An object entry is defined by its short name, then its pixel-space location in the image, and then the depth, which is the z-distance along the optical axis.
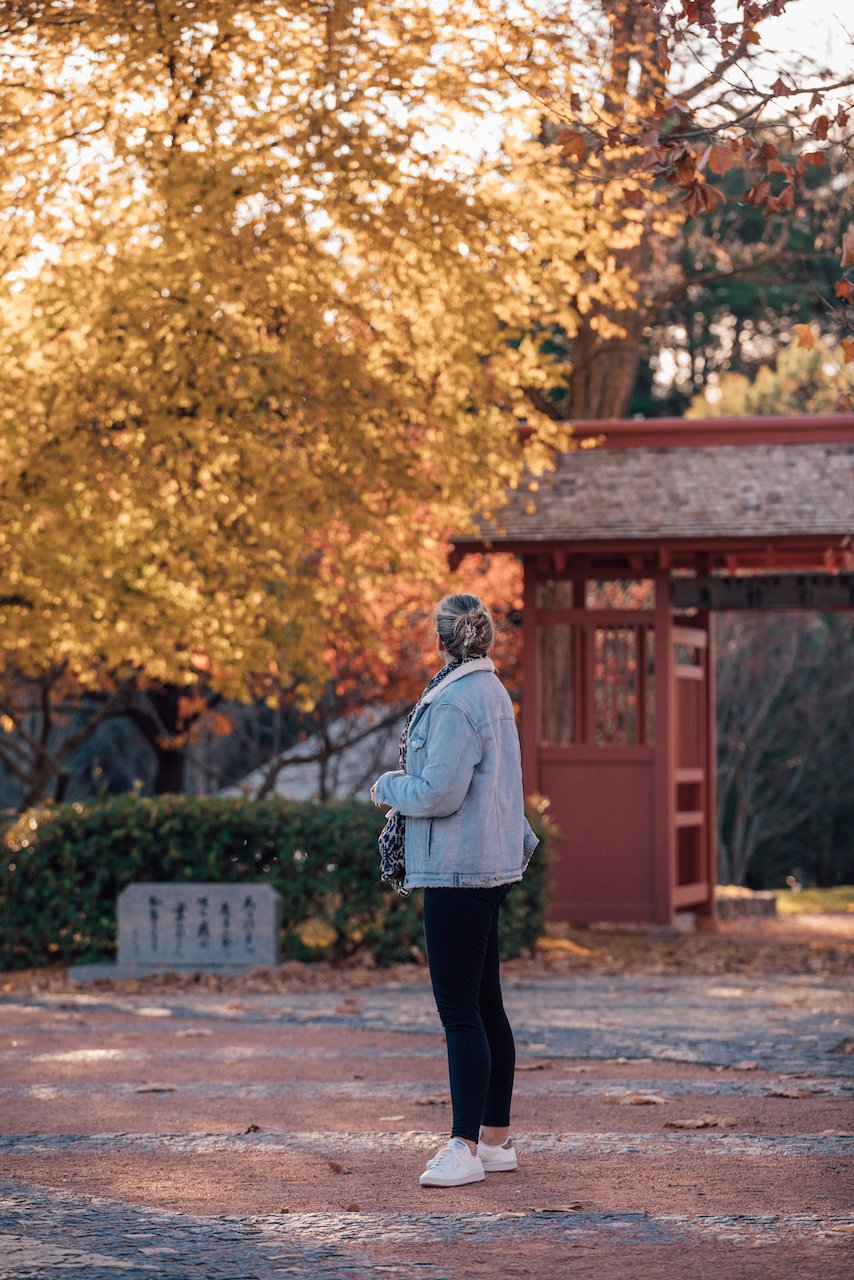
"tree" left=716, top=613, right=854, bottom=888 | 25.58
